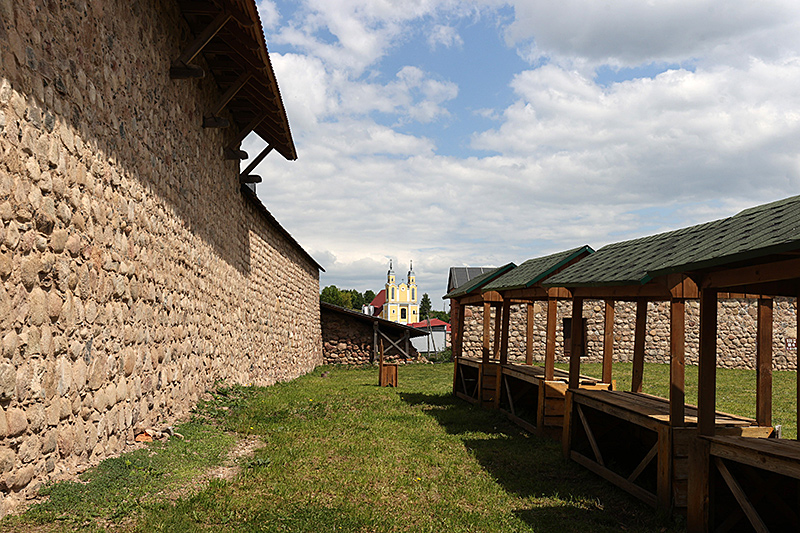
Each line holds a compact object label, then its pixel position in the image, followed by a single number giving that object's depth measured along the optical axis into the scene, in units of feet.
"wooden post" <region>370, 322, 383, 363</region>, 75.56
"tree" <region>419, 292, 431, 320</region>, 395.96
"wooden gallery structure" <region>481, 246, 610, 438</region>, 26.66
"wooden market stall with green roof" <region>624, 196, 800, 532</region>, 13.07
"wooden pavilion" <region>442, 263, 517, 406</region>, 35.94
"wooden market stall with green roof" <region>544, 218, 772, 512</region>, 16.43
